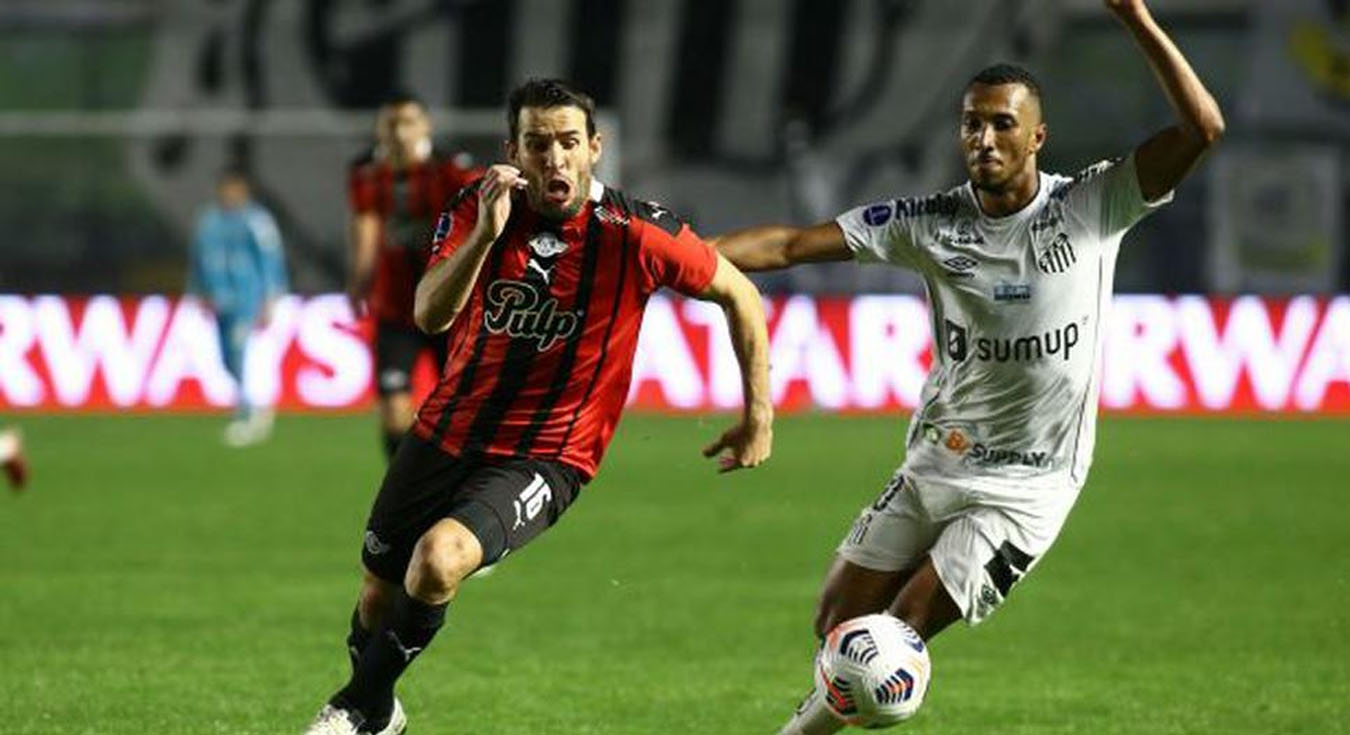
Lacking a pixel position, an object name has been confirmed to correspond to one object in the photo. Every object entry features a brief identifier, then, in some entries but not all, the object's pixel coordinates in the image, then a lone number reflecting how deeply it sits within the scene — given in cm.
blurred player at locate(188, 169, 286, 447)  4622
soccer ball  1449
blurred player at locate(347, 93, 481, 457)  2672
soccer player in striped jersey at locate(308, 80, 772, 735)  1552
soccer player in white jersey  1531
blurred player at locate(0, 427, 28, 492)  3150
